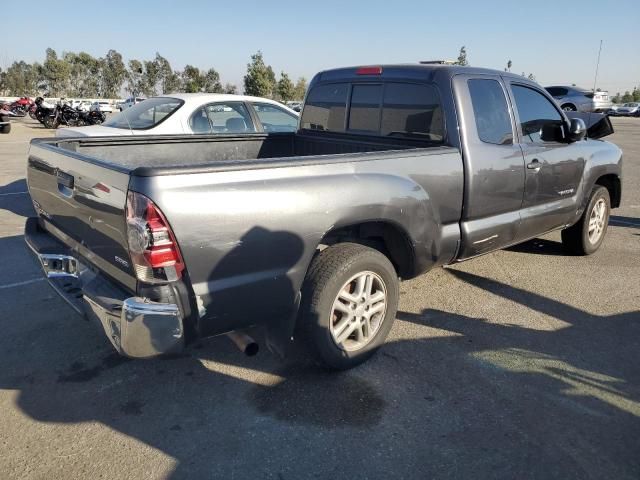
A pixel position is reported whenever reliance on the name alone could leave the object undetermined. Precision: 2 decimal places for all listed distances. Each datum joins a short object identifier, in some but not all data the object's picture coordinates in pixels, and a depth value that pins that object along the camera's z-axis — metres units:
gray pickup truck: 2.42
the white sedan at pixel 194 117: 6.91
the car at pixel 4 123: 20.59
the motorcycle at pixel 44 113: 23.20
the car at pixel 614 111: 47.01
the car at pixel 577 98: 25.36
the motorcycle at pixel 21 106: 29.41
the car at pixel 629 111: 48.64
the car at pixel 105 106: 32.62
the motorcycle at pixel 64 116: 22.70
